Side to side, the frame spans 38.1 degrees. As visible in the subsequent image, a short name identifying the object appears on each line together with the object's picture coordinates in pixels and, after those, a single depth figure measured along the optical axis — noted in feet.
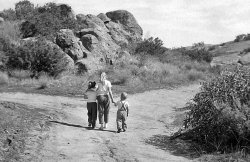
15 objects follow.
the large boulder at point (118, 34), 112.94
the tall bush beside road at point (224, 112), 29.80
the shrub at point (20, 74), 72.13
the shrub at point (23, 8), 126.58
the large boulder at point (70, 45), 88.63
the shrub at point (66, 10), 114.71
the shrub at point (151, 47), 114.62
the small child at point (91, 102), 37.50
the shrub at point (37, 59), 75.51
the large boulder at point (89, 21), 111.29
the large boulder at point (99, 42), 93.98
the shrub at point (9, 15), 123.20
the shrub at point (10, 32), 91.66
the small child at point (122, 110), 36.42
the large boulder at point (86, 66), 82.23
